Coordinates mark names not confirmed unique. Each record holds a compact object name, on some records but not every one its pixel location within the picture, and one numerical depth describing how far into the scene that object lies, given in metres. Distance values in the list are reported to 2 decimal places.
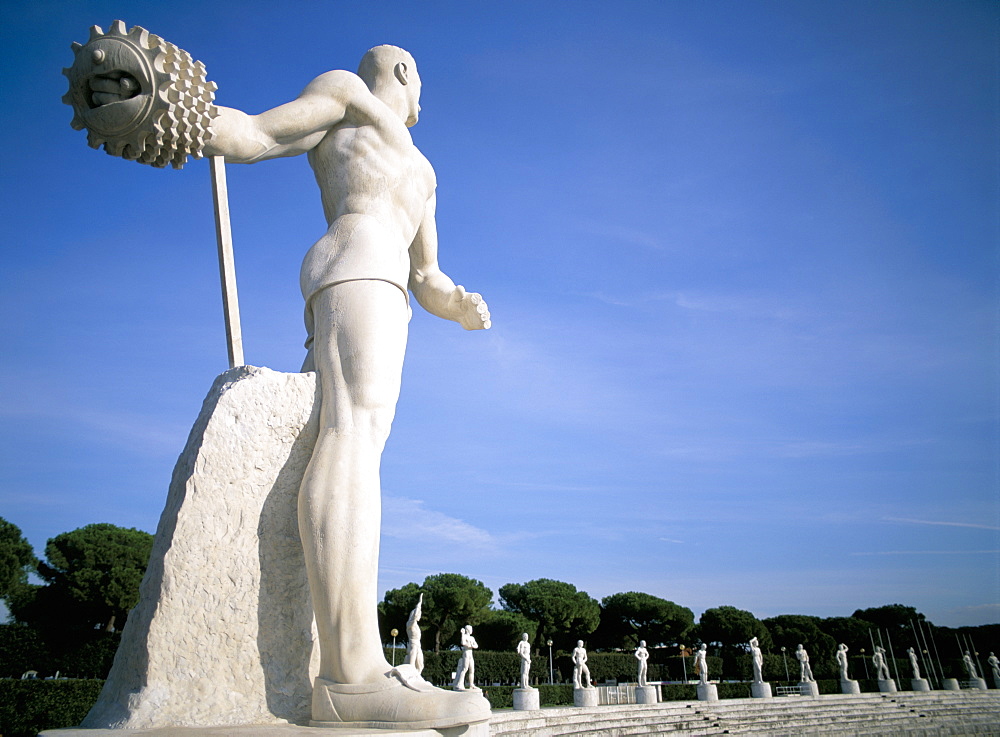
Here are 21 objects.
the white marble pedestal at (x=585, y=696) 20.86
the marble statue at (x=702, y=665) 27.55
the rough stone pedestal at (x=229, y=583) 2.38
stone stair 15.30
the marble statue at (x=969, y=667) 36.53
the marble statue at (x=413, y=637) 18.57
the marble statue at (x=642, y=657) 24.95
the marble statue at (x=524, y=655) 21.61
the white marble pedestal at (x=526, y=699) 18.62
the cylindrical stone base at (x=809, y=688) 27.53
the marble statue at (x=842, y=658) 32.22
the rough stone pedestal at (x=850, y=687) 29.56
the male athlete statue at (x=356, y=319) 2.44
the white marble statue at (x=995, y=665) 36.84
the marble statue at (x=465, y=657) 18.96
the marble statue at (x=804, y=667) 31.25
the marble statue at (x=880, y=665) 32.19
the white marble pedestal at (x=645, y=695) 22.41
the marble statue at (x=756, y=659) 28.38
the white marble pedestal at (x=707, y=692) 24.62
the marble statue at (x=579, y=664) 22.11
